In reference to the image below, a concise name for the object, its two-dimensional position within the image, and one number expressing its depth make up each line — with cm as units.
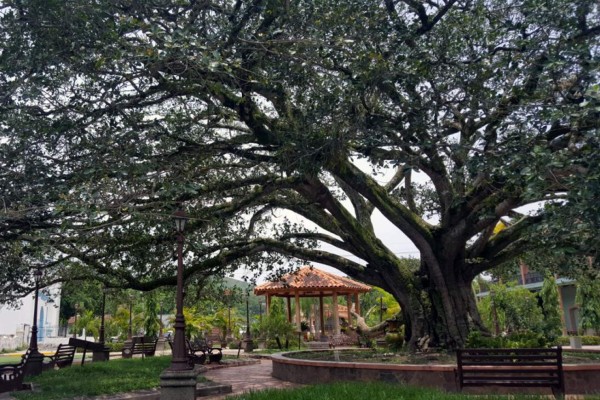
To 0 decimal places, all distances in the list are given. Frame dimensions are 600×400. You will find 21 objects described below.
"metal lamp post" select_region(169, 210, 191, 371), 820
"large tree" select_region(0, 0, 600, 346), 714
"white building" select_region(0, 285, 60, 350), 3722
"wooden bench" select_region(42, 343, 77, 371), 1459
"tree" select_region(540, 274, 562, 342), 2909
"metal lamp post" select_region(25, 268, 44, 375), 1277
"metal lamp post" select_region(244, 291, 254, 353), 2549
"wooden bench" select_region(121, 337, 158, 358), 1895
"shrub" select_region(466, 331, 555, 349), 1022
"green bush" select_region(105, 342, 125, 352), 2872
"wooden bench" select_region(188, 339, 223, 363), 1738
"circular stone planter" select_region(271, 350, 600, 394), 836
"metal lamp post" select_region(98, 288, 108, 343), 2321
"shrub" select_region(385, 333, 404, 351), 1554
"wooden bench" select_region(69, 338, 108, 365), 1565
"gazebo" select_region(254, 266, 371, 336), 2638
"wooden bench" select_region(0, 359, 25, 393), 930
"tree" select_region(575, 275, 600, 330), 2750
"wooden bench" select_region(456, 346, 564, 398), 780
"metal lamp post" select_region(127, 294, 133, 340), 3219
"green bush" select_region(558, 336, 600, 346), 2828
